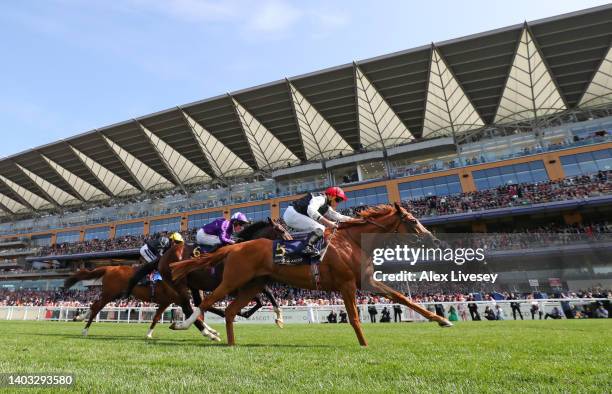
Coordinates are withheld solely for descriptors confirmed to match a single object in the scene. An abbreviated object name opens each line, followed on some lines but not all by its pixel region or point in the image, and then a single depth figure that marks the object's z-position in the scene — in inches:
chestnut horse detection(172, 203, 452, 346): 193.8
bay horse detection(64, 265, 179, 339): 336.2
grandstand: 1113.4
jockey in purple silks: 277.7
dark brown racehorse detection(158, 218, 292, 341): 261.7
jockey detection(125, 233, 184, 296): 311.9
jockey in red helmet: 216.7
